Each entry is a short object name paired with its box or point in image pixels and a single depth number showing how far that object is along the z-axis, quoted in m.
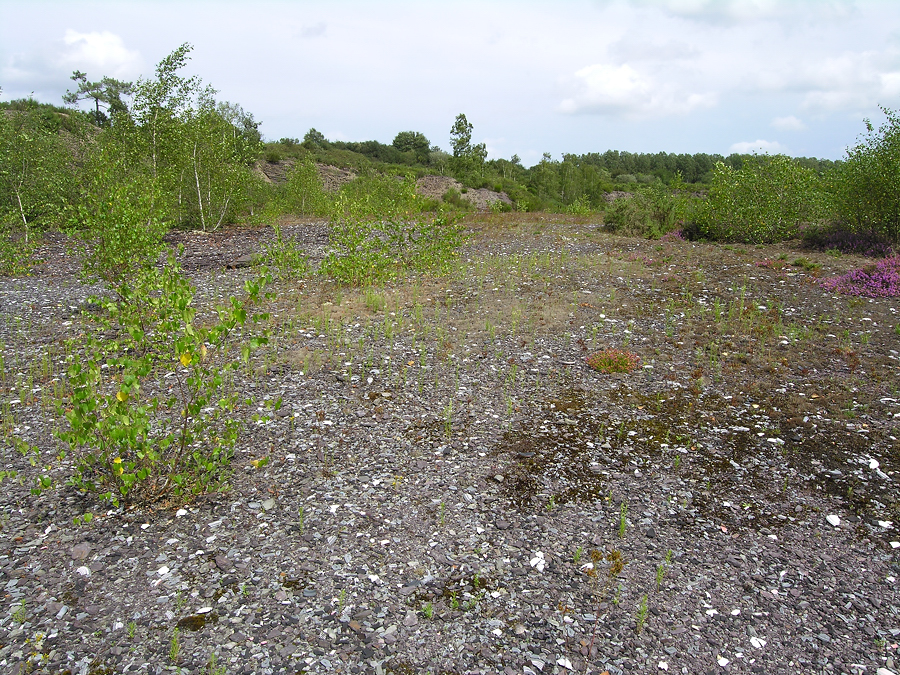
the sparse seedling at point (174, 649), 4.10
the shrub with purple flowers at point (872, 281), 13.93
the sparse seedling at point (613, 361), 9.77
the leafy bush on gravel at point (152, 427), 5.14
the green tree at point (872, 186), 17.45
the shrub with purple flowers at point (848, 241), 18.19
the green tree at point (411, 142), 107.31
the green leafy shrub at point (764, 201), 20.97
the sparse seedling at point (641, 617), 4.52
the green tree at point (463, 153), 60.44
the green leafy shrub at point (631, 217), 24.03
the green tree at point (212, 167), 24.39
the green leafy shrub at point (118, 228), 12.29
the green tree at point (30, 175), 20.95
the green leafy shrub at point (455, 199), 44.12
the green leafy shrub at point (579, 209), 34.16
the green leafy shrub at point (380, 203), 16.34
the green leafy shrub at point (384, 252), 15.34
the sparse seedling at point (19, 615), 4.35
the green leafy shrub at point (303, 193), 35.75
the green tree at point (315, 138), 89.60
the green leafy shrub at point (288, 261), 15.87
